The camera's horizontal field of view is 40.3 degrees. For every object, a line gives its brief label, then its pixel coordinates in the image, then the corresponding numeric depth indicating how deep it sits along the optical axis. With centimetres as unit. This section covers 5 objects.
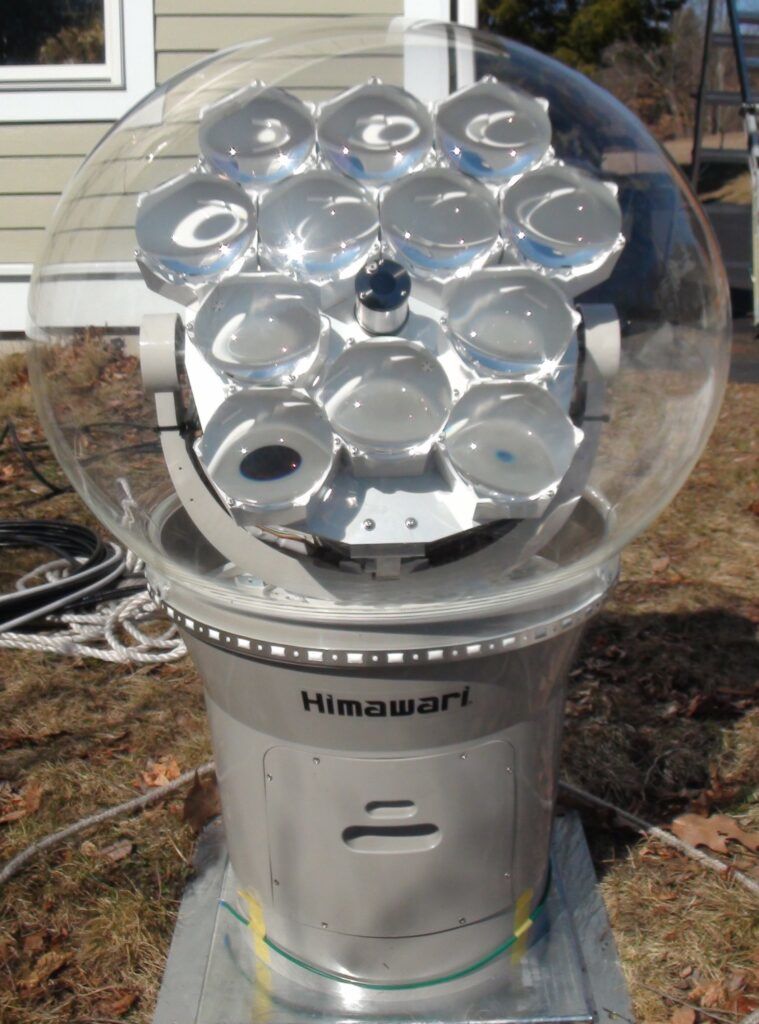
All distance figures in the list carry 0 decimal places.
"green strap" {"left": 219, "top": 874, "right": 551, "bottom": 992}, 208
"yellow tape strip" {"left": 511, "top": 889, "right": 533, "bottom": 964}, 216
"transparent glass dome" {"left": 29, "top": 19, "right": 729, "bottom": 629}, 167
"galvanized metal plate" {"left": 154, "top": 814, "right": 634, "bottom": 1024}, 208
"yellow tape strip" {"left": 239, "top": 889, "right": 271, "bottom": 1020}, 213
